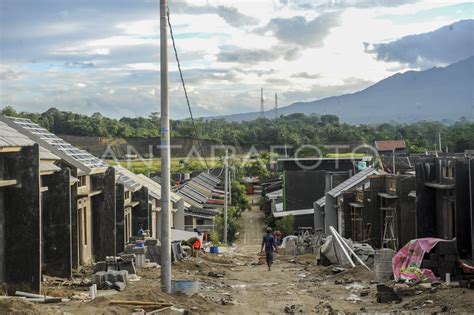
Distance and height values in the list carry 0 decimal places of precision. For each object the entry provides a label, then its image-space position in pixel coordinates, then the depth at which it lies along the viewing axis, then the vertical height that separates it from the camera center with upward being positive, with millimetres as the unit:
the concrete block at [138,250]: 23969 -2506
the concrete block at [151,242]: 26188 -2468
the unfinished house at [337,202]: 40312 -1977
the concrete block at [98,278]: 17844 -2517
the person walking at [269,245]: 26156 -2692
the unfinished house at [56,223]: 20672 -1383
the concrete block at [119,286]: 17525 -2656
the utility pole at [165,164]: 15906 +125
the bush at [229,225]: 52000 -4000
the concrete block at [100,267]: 20531 -2587
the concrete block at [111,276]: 18047 -2496
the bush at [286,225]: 51156 -3886
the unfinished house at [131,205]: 28844 -1448
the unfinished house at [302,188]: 59447 -1636
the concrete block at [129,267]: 20914 -2637
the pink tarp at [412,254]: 19000 -2232
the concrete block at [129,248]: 24512 -2542
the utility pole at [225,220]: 45531 -3084
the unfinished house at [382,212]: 27312 -1867
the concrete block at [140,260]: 23603 -2787
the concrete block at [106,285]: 17734 -2648
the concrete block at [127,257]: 21530 -2477
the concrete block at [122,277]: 18125 -2519
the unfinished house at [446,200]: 20344 -1030
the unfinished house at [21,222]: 17109 -1114
